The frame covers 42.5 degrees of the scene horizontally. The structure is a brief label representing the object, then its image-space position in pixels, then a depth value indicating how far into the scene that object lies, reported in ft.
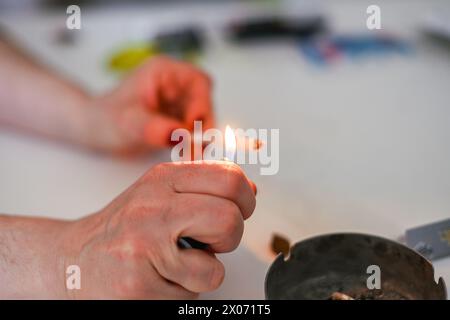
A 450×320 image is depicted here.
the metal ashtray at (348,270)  1.55
